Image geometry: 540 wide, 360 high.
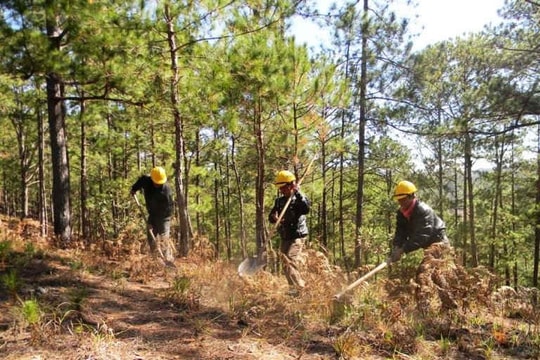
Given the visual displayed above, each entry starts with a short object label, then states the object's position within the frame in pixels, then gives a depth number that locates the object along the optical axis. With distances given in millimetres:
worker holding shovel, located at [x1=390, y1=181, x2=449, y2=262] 4711
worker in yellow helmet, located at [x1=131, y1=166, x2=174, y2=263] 6477
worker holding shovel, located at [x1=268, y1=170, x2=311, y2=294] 5574
